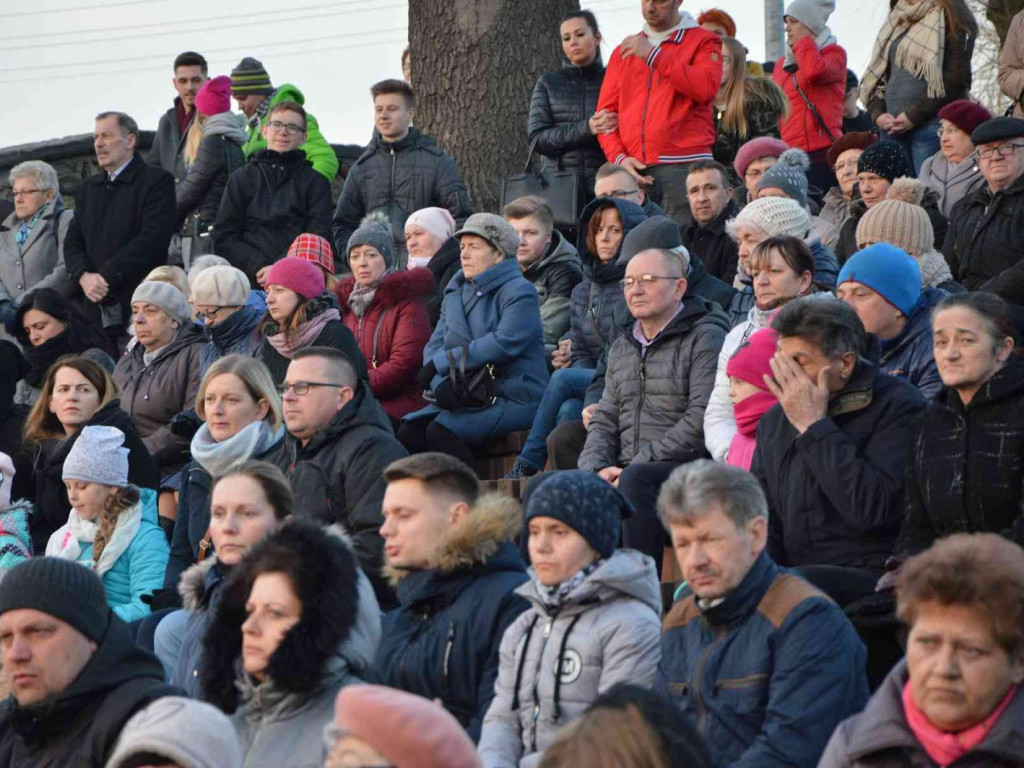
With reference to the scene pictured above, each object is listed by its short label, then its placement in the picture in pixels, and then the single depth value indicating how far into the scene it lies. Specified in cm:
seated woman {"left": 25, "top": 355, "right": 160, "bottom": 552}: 1756
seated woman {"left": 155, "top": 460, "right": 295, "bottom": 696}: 1242
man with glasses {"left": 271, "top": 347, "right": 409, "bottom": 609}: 1402
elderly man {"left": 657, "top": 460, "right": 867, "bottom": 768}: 955
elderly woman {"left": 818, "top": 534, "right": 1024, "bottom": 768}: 825
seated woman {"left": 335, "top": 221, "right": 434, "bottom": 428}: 1937
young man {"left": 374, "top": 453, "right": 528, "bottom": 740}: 1147
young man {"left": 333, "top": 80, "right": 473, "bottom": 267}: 2314
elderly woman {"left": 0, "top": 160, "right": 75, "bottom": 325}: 2487
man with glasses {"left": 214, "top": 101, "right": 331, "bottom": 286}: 2386
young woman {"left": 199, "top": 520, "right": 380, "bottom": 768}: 993
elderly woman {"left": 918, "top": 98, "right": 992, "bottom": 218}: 2016
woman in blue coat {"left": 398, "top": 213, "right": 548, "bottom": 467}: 1808
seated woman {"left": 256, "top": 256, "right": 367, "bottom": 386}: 1873
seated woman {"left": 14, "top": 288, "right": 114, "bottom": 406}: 2150
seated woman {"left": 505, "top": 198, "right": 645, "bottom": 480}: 1753
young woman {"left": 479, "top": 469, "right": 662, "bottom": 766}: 1055
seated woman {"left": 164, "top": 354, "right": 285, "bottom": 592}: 1507
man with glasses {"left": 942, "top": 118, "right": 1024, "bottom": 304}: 1791
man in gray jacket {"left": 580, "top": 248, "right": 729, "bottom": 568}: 1519
